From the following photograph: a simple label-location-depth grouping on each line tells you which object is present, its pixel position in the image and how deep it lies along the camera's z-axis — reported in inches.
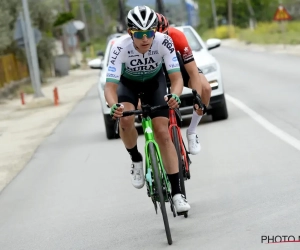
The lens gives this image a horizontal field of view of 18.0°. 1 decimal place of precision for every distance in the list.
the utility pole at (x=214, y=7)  4579.2
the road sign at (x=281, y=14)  1770.4
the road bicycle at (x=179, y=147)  325.1
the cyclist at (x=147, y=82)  300.0
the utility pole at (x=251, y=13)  4780.5
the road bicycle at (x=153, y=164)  284.7
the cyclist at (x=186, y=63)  323.6
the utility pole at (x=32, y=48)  1149.1
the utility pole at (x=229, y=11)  4613.7
